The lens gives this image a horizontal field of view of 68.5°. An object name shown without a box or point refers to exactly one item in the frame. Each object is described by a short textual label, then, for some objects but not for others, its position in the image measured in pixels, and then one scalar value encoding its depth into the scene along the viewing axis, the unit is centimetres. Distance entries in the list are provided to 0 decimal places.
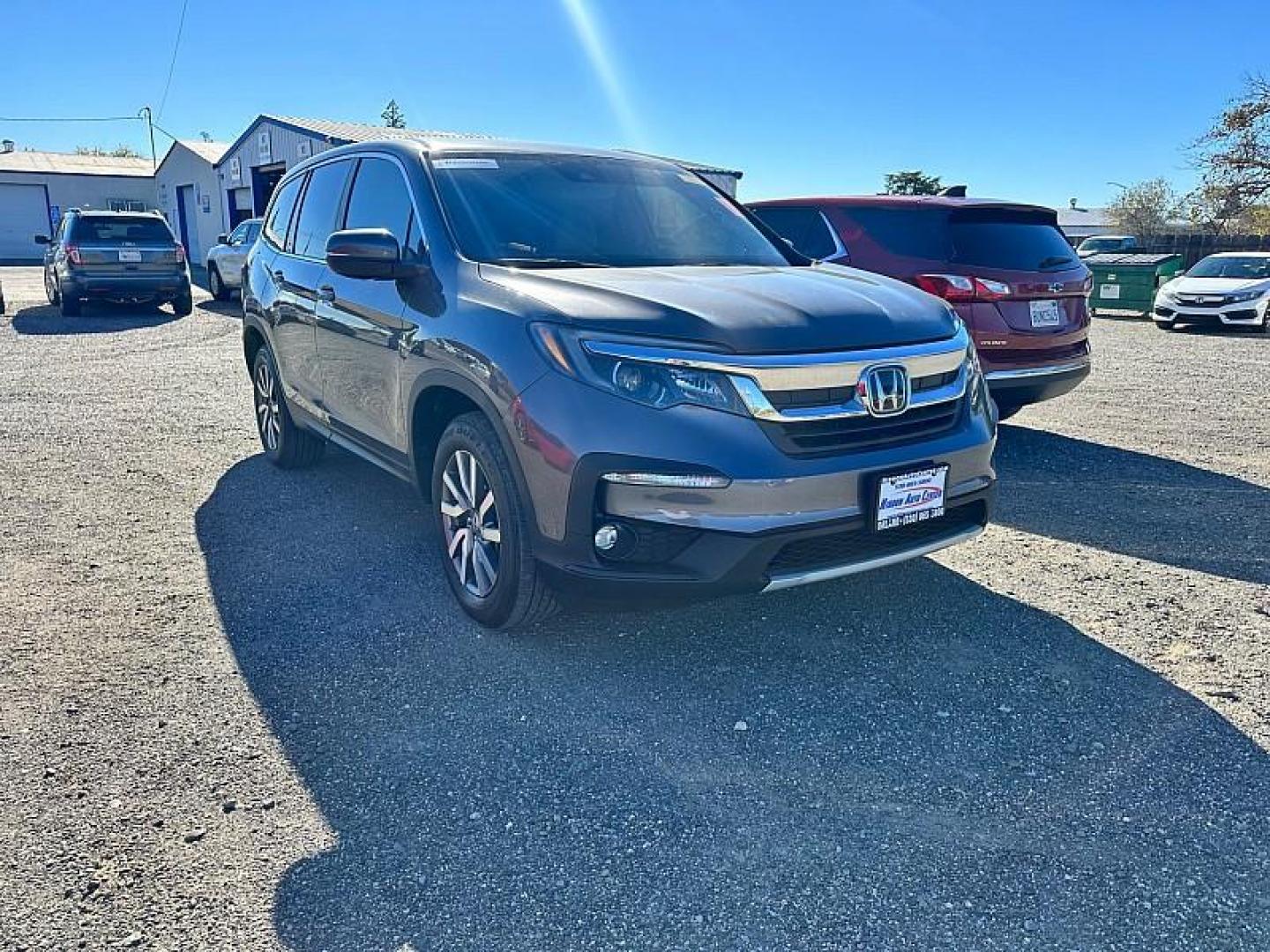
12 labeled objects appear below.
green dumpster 1883
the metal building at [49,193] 4331
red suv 590
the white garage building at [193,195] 3412
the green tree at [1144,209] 5178
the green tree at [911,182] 5425
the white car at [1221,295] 1526
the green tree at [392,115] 5941
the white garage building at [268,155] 2402
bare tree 3192
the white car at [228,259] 1739
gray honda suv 288
